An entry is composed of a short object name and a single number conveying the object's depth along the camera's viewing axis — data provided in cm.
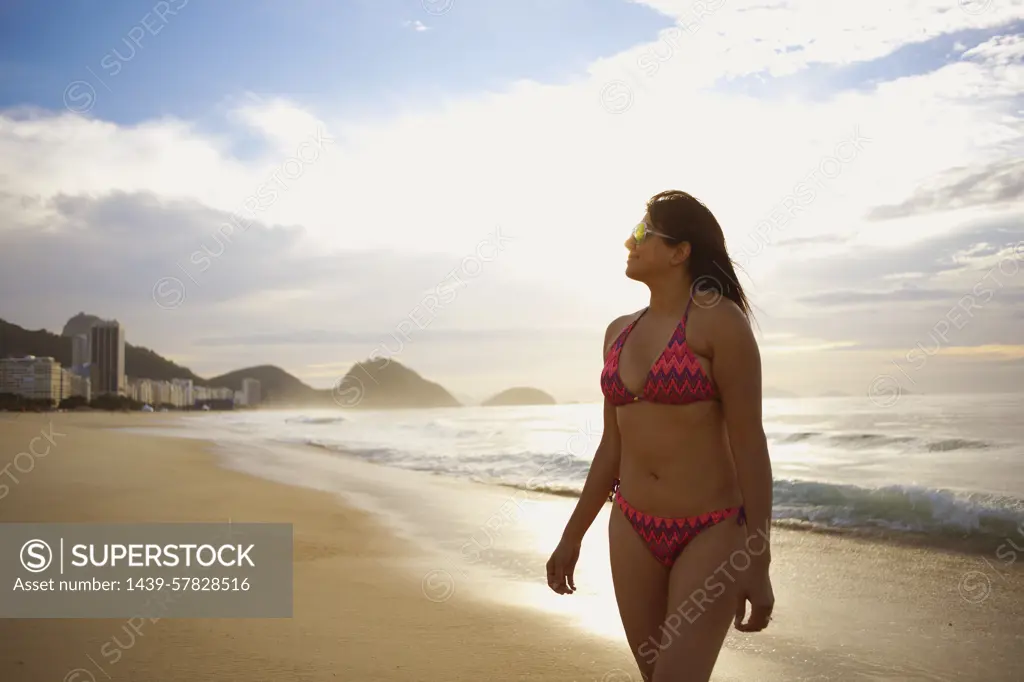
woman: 233
